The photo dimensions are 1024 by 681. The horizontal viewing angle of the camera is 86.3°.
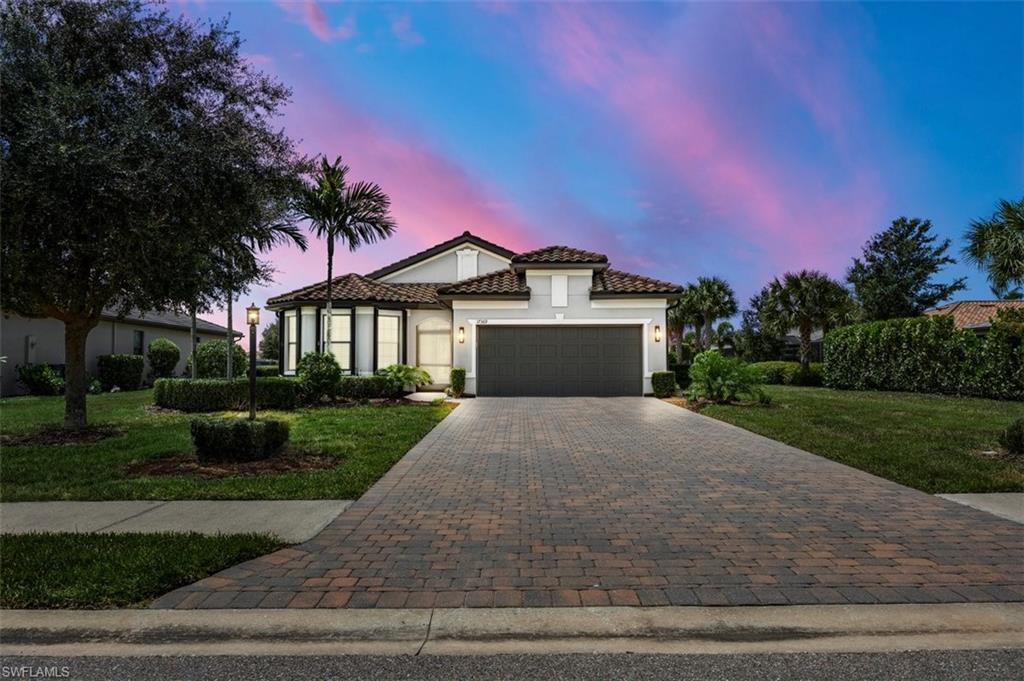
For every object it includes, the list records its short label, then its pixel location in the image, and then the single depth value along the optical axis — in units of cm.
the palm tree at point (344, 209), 1772
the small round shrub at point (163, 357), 2530
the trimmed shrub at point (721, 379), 1579
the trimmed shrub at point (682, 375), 2368
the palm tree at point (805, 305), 2902
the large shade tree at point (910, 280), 4169
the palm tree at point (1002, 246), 1234
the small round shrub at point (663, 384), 1922
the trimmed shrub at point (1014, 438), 800
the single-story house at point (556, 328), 1991
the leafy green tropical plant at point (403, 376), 1867
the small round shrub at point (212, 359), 2088
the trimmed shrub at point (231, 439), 777
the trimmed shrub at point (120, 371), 2238
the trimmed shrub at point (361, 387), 1797
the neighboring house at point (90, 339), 1929
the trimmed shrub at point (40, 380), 1916
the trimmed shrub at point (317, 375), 1620
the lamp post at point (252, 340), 891
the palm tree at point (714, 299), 4159
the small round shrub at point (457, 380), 1947
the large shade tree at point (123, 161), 795
